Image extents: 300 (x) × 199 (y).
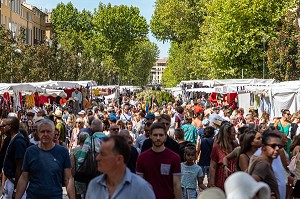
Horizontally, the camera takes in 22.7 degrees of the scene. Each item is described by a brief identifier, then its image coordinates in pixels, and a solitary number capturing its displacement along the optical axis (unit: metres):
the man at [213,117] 19.82
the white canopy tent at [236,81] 36.03
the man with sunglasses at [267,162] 6.69
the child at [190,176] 10.52
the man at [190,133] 16.14
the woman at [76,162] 9.88
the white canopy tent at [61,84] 33.00
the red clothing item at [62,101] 36.91
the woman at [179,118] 20.38
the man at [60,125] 17.57
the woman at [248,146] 8.53
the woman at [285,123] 16.98
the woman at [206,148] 13.14
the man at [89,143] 9.58
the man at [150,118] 12.74
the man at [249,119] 19.78
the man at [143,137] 11.95
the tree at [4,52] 36.28
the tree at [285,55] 36.31
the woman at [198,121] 18.48
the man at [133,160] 9.61
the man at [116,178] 5.09
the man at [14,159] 9.16
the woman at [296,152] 8.82
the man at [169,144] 9.48
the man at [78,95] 38.10
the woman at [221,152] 9.99
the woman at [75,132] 17.03
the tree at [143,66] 127.69
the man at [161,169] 7.95
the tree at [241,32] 45.41
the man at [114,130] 11.20
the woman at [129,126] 19.42
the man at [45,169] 7.80
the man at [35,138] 11.27
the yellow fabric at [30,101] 29.21
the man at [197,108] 27.35
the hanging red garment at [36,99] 32.84
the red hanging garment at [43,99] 36.63
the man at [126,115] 22.74
